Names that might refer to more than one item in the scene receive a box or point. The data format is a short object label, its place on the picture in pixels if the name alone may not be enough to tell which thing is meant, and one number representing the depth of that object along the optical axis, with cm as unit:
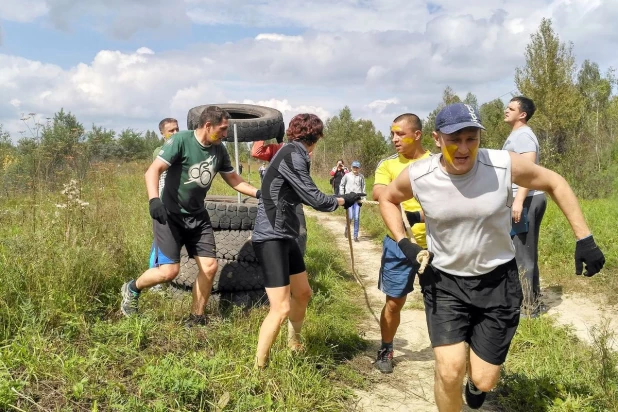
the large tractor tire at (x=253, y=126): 634
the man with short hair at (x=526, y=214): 525
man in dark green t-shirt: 435
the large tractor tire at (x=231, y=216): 547
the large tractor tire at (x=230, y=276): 527
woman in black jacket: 367
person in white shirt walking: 1178
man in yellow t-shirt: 398
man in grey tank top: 275
